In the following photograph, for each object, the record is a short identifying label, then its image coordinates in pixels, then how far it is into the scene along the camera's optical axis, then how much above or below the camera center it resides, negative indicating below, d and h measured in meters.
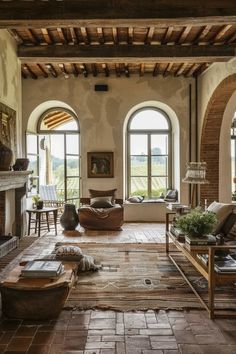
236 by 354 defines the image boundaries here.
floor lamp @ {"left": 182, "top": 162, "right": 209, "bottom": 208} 7.06 -0.08
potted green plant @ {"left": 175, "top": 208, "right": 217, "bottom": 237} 4.13 -0.62
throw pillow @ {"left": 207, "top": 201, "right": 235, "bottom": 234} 4.79 -0.58
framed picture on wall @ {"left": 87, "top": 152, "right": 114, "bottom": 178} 9.55 +0.16
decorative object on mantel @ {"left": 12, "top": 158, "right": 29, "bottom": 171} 6.92 +0.12
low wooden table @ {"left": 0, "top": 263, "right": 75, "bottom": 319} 3.24 -1.15
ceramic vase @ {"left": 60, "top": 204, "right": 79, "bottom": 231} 8.23 -1.10
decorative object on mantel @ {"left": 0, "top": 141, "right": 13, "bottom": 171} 5.95 +0.22
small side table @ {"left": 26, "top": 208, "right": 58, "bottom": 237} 7.44 -0.86
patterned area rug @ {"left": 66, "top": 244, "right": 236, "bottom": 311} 3.69 -1.36
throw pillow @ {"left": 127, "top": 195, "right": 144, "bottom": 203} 9.58 -0.77
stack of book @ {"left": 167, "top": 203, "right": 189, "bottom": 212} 6.26 -0.66
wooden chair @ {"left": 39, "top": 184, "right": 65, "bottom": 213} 9.95 -0.69
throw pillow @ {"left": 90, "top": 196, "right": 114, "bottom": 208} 8.55 -0.78
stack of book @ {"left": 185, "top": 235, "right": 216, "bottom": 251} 4.07 -0.82
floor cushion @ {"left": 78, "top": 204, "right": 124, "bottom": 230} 8.30 -1.10
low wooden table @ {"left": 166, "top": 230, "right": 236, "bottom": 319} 3.30 -0.99
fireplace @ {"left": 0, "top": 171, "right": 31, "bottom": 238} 6.40 -0.65
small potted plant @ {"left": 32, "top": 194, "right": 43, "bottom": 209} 7.63 -0.72
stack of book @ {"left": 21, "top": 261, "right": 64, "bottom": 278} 3.42 -0.96
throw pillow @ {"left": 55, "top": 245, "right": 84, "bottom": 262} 4.39 -1.03
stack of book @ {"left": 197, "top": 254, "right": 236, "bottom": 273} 3.35 -0.92
